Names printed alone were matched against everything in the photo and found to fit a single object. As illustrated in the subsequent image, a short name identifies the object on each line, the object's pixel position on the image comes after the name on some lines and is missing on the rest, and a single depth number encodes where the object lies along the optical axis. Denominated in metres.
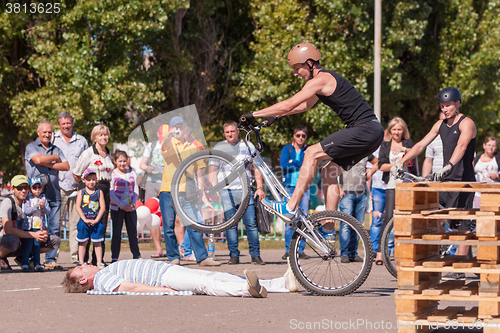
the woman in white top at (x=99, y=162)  18.36
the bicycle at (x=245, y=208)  13.34
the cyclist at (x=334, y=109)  13.00
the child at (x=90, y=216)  17.78
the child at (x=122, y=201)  19.05
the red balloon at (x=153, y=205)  25.22
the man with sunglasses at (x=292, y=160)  20.83
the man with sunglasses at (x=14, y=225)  17.55
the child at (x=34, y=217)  17.94
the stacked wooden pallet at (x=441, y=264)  9.17
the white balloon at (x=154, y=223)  23.78
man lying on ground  12.63
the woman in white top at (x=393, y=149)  18.36
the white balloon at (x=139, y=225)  24.55
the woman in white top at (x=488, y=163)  24.06
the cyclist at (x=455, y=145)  14.60
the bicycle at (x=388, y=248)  15.09
